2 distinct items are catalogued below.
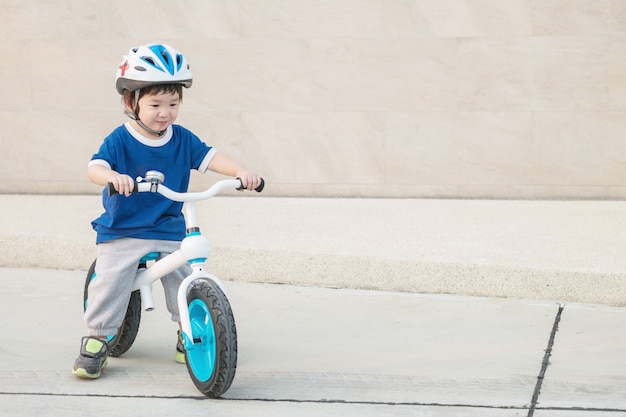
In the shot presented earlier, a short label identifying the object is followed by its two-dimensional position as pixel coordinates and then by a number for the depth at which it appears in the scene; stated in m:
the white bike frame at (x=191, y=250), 8.19
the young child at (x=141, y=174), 8.47
